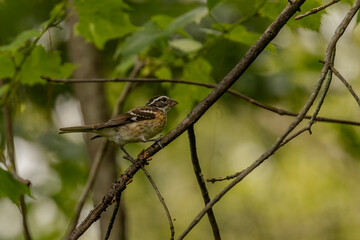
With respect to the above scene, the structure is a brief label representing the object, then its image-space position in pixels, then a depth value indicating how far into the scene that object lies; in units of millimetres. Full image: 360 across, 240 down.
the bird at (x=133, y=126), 7937
